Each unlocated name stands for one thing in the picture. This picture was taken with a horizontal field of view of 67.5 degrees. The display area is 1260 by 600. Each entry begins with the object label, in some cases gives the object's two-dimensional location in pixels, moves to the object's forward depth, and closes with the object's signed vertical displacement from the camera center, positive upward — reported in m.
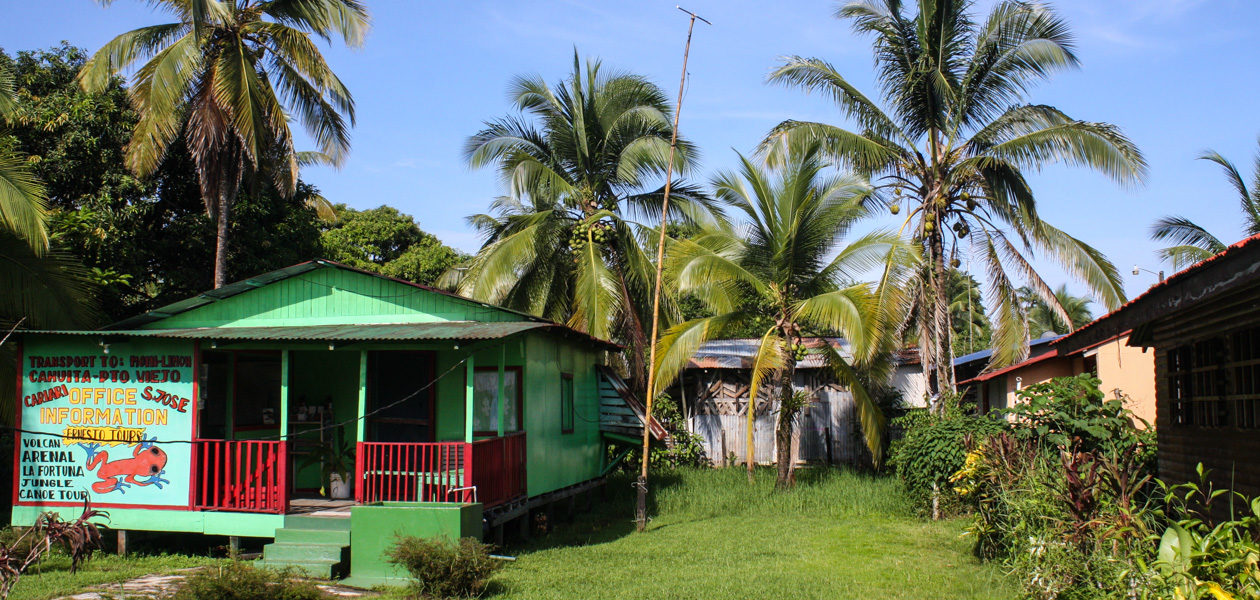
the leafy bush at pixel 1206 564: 4.63 -1.03
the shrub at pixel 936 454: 12.45 -1.13
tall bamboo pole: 13.42 -0.99
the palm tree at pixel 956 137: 15.45 +4.03
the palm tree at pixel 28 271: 11.59 +1.45
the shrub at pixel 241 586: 7.53 -1.72
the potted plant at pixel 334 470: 12.48 -1.27
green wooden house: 10.72 -0.46
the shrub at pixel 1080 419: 9.80 -0.50
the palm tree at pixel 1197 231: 19.61 +3.09
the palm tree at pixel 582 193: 18.48 +3.65
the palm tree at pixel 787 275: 15.66 +1.69
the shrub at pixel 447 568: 8.70 -1.80
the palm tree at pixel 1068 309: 37.09 +2.44
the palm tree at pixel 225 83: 15.70 +5.12
